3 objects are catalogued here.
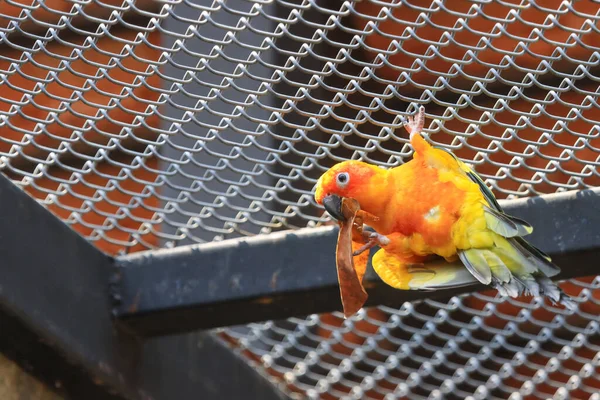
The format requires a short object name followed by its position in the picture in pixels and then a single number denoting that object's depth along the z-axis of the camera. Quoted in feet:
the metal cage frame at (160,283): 10.92
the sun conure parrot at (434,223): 10.04
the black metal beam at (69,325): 10.94
